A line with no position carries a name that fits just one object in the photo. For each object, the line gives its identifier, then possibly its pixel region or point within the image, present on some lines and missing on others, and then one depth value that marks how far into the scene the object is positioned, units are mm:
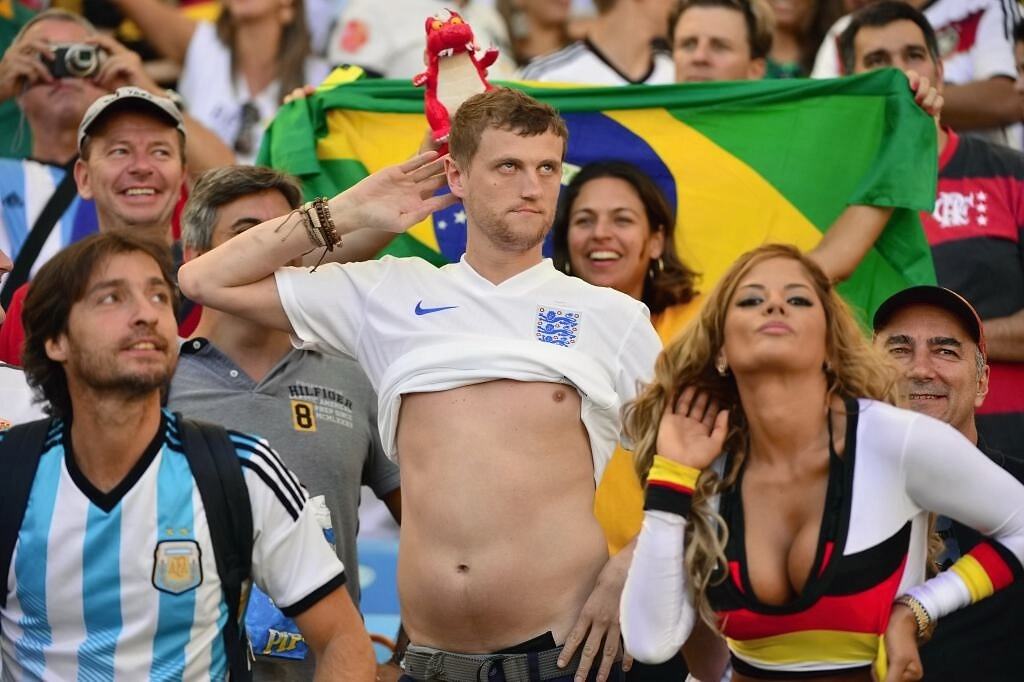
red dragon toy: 10320
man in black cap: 10359
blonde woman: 8000
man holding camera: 13750
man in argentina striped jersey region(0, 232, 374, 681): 8156
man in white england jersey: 8945
